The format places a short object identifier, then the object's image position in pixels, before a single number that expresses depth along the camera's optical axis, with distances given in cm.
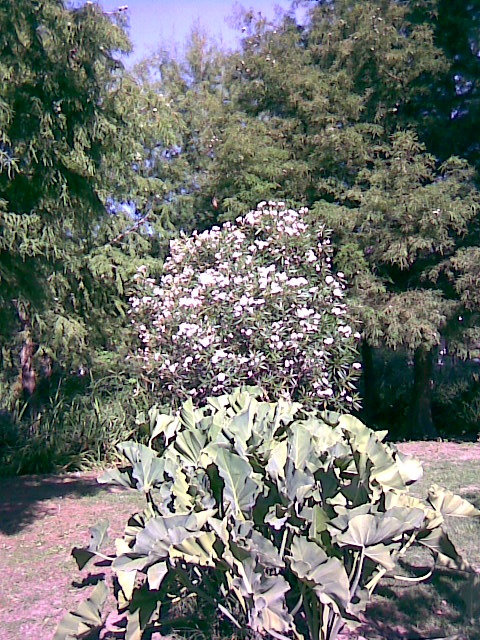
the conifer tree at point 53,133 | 521
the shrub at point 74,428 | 953
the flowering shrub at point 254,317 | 886
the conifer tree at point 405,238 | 987
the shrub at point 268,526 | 354
